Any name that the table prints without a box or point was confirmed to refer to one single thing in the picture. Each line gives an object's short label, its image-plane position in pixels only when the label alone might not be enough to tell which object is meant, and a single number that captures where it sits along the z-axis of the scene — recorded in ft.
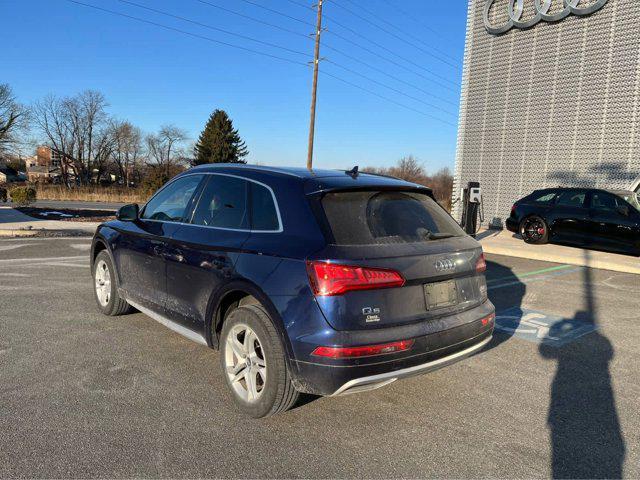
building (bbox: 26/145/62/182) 354.31
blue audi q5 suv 9.29
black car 35.96
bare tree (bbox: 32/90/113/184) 250.78
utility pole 82.58
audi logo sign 53.21
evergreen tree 212.02
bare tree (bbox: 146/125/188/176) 291.17
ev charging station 42.98
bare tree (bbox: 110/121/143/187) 273.95
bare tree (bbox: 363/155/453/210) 189.78
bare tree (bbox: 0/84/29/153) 174.09
